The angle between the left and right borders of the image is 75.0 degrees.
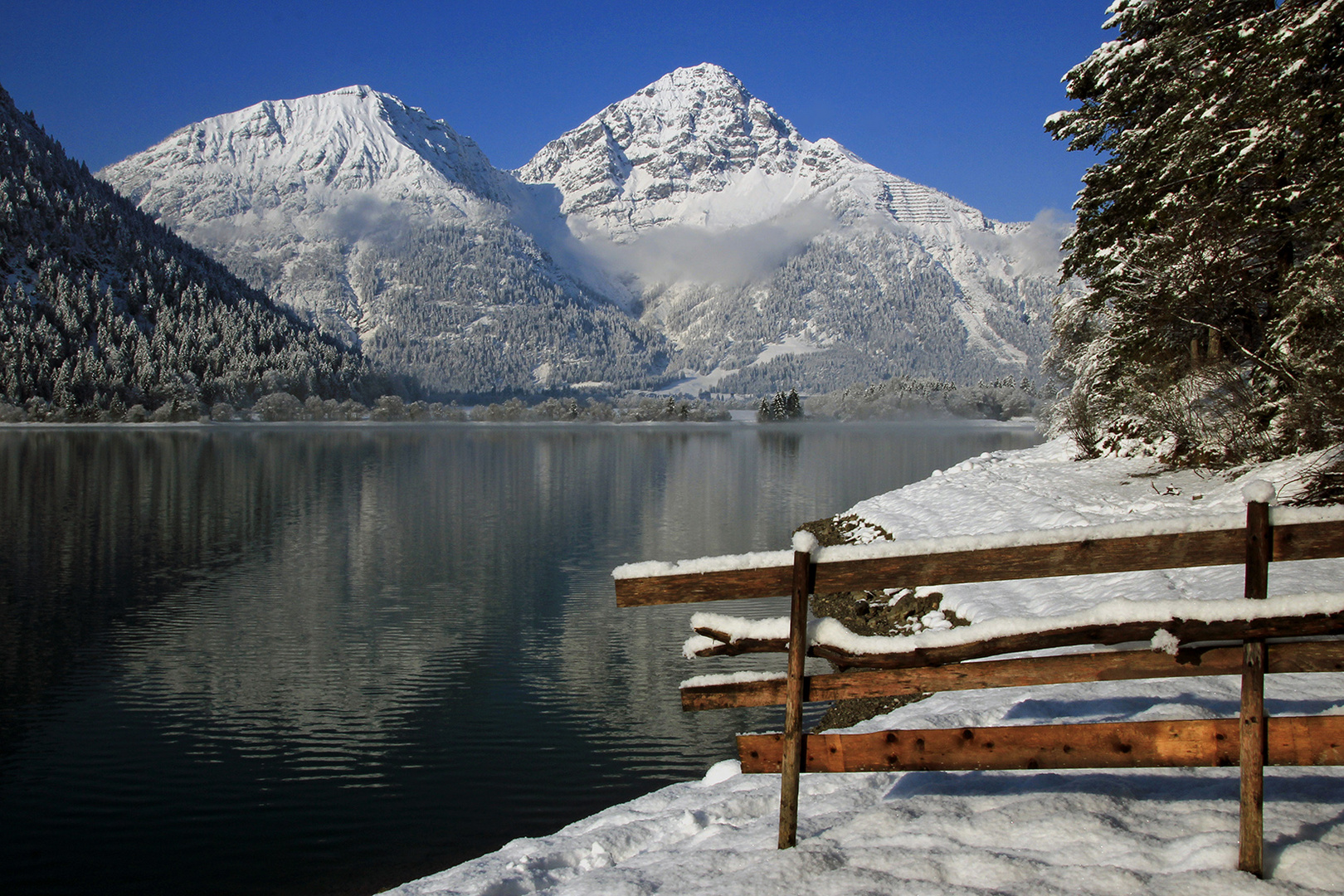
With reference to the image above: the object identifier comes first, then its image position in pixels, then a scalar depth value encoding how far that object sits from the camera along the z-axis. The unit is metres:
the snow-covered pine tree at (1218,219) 16.59
